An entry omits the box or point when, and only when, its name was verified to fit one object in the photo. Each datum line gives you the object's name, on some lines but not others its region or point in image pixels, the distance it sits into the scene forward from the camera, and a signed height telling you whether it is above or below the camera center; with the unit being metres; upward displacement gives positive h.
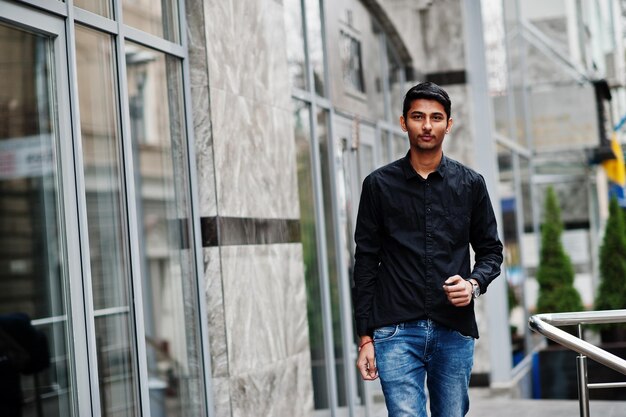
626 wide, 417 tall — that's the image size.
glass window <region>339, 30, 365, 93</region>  14.62 +1.51
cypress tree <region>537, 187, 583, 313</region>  24.69 -0.92
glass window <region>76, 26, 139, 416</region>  8.15 +0.06
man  6.21 -0.18
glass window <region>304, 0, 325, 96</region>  13.04 +1.51
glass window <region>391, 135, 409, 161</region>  17.69 +0.86
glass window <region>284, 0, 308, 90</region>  12.24 +1.41
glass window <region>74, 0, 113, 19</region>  7.63 +1.13
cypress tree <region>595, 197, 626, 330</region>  23.39 -0.79
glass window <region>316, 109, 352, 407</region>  13.52 -0.31
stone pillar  8.97 +0.15
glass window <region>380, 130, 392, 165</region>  17.14 +0.83
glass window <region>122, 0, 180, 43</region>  8.92 +1.21
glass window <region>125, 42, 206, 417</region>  9.07 -0.01
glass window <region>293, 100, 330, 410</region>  12.52 -0.17
